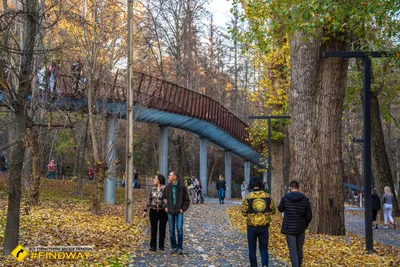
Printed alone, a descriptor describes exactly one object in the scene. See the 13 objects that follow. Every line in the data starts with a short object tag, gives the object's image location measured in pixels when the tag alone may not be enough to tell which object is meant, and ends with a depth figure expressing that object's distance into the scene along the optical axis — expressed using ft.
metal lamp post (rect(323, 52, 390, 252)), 39.78
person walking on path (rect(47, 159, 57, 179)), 130.52
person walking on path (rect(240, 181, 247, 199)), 136.05
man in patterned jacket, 30.19
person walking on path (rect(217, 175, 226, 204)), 104.81
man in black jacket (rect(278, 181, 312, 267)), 30.25
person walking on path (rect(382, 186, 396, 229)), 65.15
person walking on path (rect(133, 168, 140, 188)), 131.54
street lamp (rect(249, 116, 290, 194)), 81.22
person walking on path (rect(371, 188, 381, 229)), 64.05
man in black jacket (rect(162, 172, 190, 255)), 37.14
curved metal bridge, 73.51
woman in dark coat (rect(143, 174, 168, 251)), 38.52
